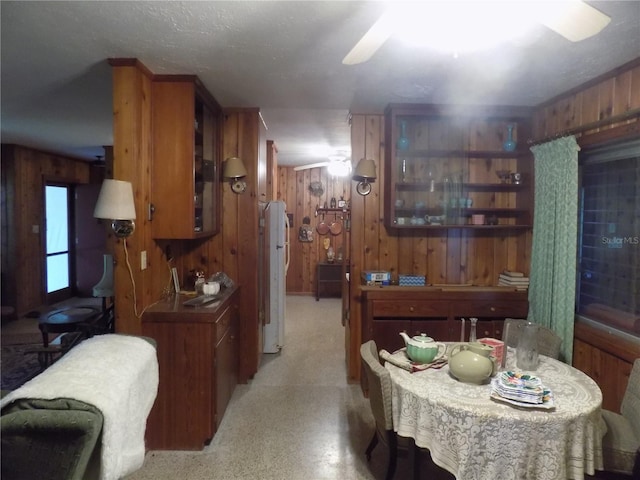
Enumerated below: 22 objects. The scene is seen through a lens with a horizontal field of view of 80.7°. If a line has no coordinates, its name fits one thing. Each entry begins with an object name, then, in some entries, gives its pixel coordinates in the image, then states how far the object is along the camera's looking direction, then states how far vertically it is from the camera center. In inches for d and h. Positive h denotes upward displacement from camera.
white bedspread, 48.1 -21.9
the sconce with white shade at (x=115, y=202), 80.5 +5.3
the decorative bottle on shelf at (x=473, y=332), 82.0 -22.6
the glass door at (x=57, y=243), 236.2 -10.8
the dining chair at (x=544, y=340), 90.4 -27.7
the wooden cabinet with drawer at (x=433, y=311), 121.2 -26.8
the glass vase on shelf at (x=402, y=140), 127.2 +29.8
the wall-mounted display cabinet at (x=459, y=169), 127.0 +21.0
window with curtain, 93.3 -2.2
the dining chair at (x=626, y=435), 68.2 -39.0
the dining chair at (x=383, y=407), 72.7 -35.8
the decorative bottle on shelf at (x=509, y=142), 127.9 +29.4
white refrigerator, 161.9 -22.1
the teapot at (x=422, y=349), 78.6 -25.5
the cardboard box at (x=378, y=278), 130.0 -17.3
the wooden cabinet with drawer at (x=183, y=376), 94.9 -38.1
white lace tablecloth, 59.3 -33.5
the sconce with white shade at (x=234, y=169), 127.6 +19.8
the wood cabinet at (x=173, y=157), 100.0 +18.8
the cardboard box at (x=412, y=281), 130.9 -18.5
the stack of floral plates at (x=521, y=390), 62.1 -27.6
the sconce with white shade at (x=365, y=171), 125.2 +18.9
